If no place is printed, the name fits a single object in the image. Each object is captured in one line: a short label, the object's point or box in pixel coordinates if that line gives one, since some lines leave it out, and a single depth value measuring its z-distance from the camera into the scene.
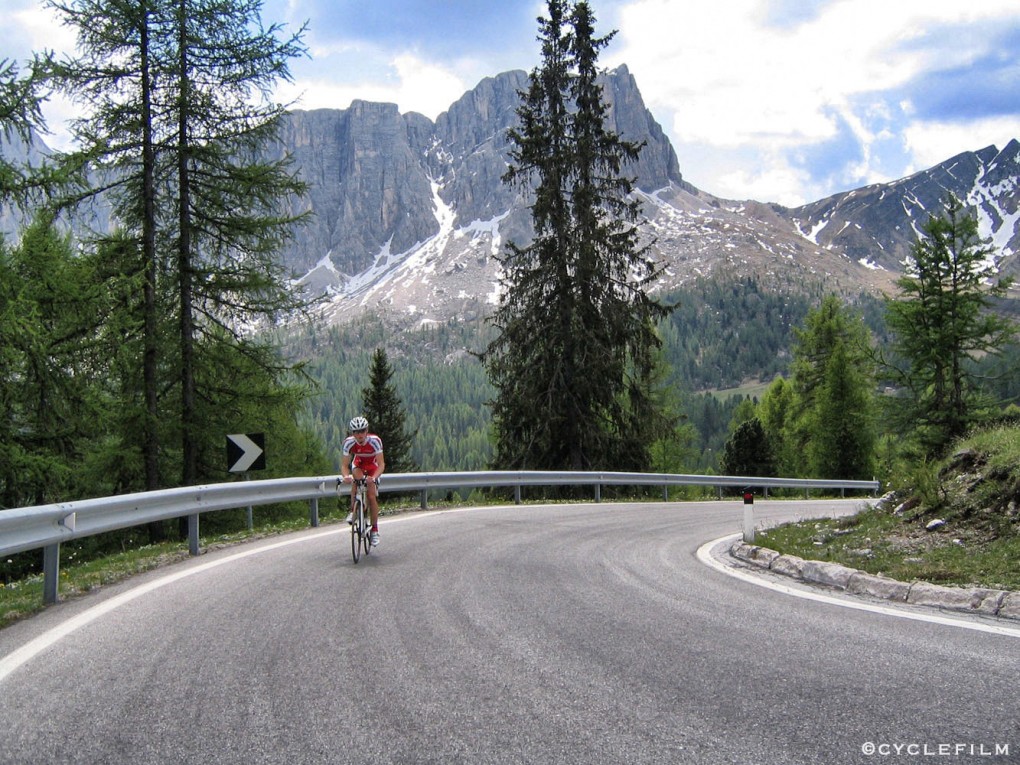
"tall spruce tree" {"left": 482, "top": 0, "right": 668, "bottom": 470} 23.36
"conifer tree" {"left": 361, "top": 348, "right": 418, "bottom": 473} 43.19
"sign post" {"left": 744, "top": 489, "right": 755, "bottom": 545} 9.56
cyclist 9.36
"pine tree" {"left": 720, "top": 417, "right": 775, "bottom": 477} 48.78
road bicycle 8.70
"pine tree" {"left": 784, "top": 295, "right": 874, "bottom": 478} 39.91
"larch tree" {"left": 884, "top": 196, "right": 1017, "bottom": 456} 29.19
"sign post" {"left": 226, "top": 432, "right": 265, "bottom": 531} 13.35
